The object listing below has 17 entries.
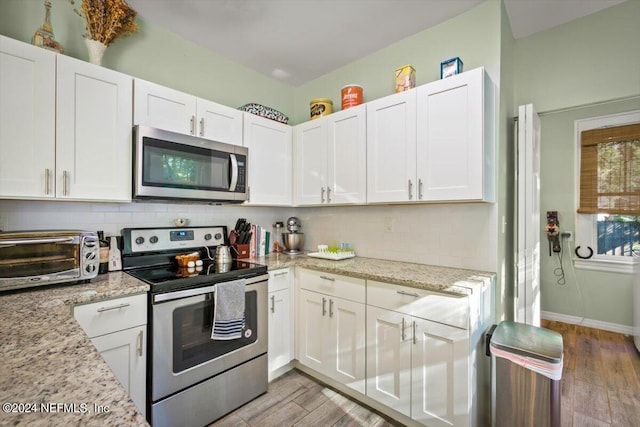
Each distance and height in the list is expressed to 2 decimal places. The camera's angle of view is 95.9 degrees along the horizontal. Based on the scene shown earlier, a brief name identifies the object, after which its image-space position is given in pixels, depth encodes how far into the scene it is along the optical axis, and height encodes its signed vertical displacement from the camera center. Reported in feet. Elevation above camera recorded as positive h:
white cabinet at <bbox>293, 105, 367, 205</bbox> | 7.64 +1.60
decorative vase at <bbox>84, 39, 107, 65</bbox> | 5.83 +3.32
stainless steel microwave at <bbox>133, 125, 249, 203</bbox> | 6.03 +1.07
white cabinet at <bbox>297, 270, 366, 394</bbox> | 6.48 -2.71
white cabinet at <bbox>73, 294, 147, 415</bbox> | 4.66 -2.03
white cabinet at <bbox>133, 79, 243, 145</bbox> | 6.23 +2.39
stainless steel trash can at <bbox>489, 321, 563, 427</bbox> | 4.58 -2.71
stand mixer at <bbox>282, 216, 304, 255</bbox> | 9.53 -0.81
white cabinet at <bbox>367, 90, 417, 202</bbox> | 6.66 +1.61
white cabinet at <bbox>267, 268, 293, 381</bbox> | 7.27 -2.82
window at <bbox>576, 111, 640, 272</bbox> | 9.36 +0.84
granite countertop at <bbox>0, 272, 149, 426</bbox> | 1.75 -1.25
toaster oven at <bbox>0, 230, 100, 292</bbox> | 4.52 -0.74
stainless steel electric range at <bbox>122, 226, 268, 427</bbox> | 5.26 -2.45
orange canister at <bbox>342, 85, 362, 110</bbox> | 8.02 +3.32
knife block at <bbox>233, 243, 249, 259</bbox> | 8.30 -1.04
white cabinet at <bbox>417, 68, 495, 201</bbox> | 5.73 +1.61
